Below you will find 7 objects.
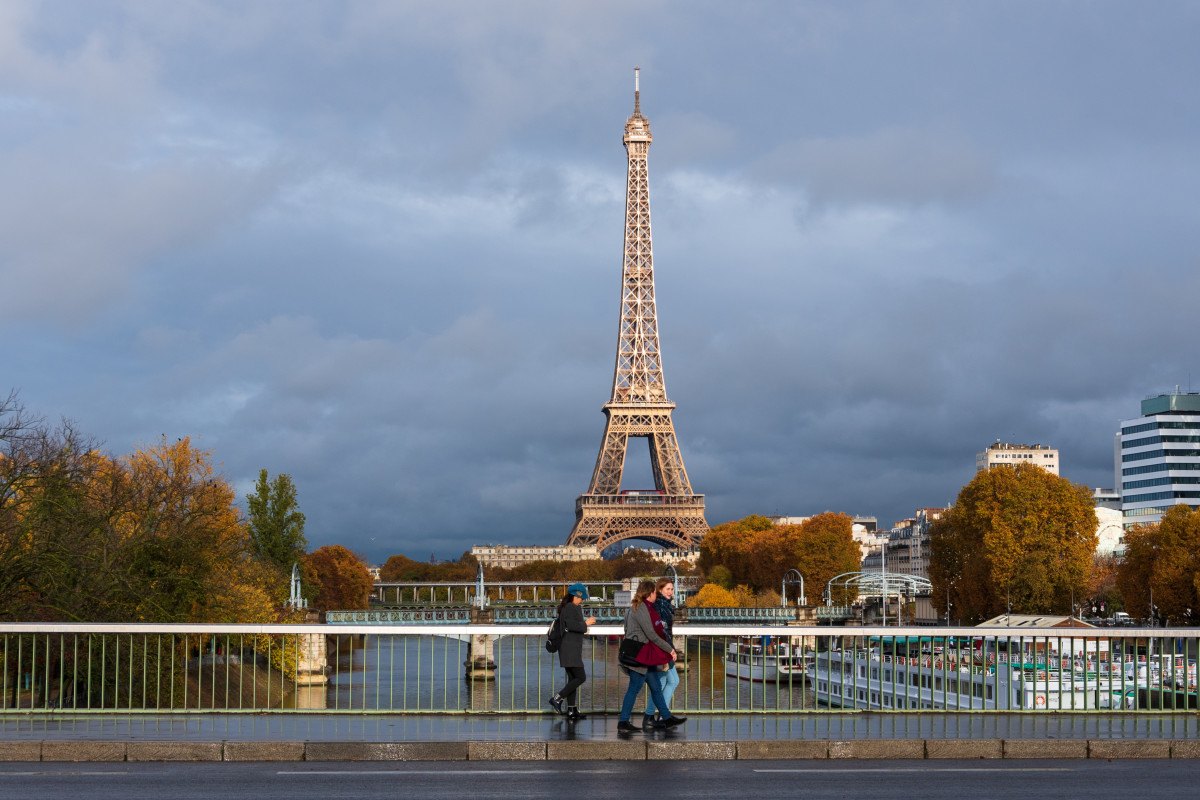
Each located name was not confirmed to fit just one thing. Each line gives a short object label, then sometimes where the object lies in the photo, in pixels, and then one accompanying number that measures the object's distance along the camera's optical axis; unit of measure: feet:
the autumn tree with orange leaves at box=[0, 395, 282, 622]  113.91
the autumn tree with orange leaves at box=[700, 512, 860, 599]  383.65
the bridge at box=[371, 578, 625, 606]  578.66
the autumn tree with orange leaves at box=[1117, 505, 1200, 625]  238.07
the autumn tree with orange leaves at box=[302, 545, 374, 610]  443.08
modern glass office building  552.00
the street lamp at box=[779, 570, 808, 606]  390.71
